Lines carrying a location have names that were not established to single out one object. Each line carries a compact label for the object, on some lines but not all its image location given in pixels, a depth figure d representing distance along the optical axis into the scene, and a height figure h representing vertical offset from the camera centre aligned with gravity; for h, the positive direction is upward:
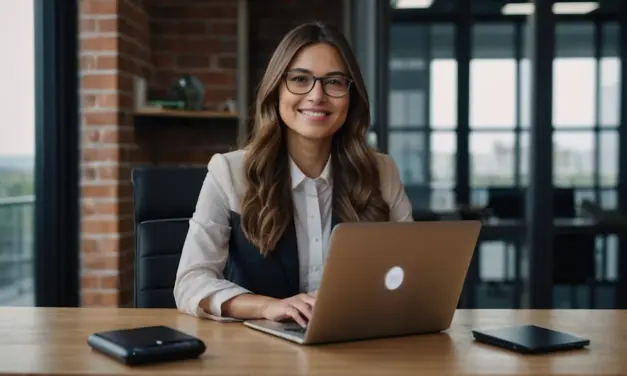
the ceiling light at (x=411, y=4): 3.78 +0.70
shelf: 3.55 +0.18
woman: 1.91 -0.07
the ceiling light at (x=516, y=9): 3.70 +0.66
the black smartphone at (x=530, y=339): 1.36 -0.32
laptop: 1.33 -0.22
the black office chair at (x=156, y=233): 2.04 -0.20
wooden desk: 1.24 -0.33
